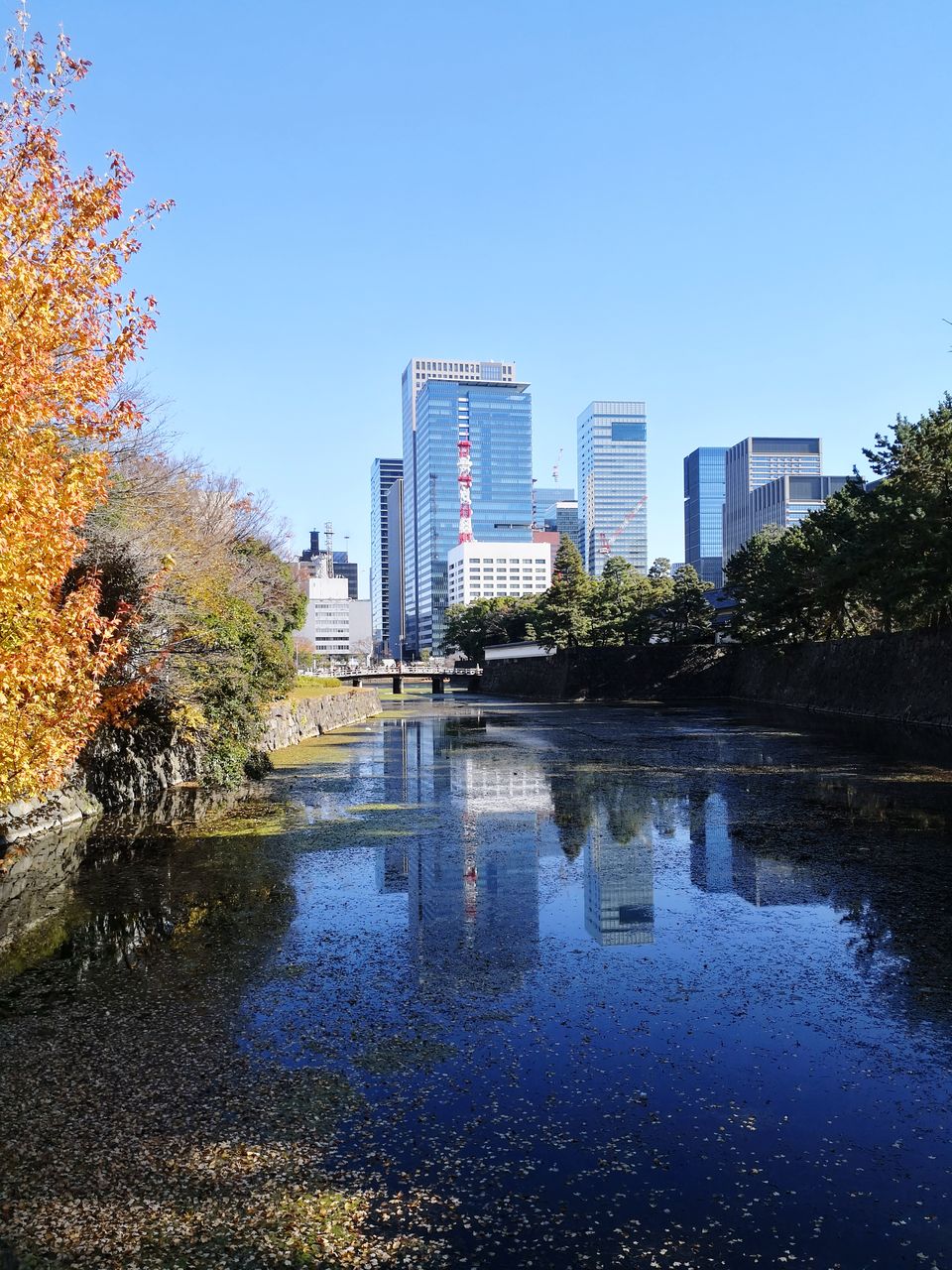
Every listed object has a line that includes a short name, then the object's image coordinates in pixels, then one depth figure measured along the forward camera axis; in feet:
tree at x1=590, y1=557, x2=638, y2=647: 235.40
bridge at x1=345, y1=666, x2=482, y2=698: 239.30
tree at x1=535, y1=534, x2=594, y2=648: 233.76
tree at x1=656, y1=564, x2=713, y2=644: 220.23
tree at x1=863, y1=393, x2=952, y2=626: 98.58
